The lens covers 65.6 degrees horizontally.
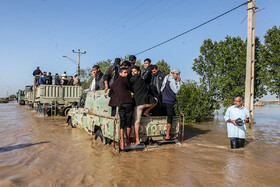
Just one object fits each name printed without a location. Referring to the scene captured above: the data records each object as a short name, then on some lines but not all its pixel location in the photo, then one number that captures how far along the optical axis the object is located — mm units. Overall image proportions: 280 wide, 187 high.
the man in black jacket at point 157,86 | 6480
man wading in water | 5805
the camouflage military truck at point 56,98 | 14055
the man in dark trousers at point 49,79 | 15959
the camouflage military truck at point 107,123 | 5648
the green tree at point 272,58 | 12156
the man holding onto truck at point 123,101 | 5355
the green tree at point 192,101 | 12859
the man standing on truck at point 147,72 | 6418
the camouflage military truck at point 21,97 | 30786
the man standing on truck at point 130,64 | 6279
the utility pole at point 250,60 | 10766
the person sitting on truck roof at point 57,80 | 15797
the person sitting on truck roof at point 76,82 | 15677
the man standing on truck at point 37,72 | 17453
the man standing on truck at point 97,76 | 7563
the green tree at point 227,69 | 13836
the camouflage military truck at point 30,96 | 19197
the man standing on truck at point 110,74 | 6512
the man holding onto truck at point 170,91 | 6109
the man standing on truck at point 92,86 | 7607
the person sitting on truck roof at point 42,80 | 15516
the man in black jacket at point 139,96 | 5563
